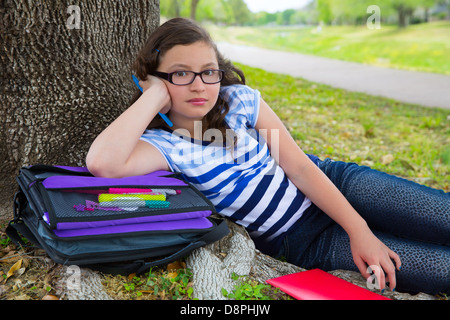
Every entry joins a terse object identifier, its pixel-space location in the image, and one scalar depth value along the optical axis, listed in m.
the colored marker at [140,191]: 1.83
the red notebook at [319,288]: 1.85
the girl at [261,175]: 2.07
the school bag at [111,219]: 1.65
